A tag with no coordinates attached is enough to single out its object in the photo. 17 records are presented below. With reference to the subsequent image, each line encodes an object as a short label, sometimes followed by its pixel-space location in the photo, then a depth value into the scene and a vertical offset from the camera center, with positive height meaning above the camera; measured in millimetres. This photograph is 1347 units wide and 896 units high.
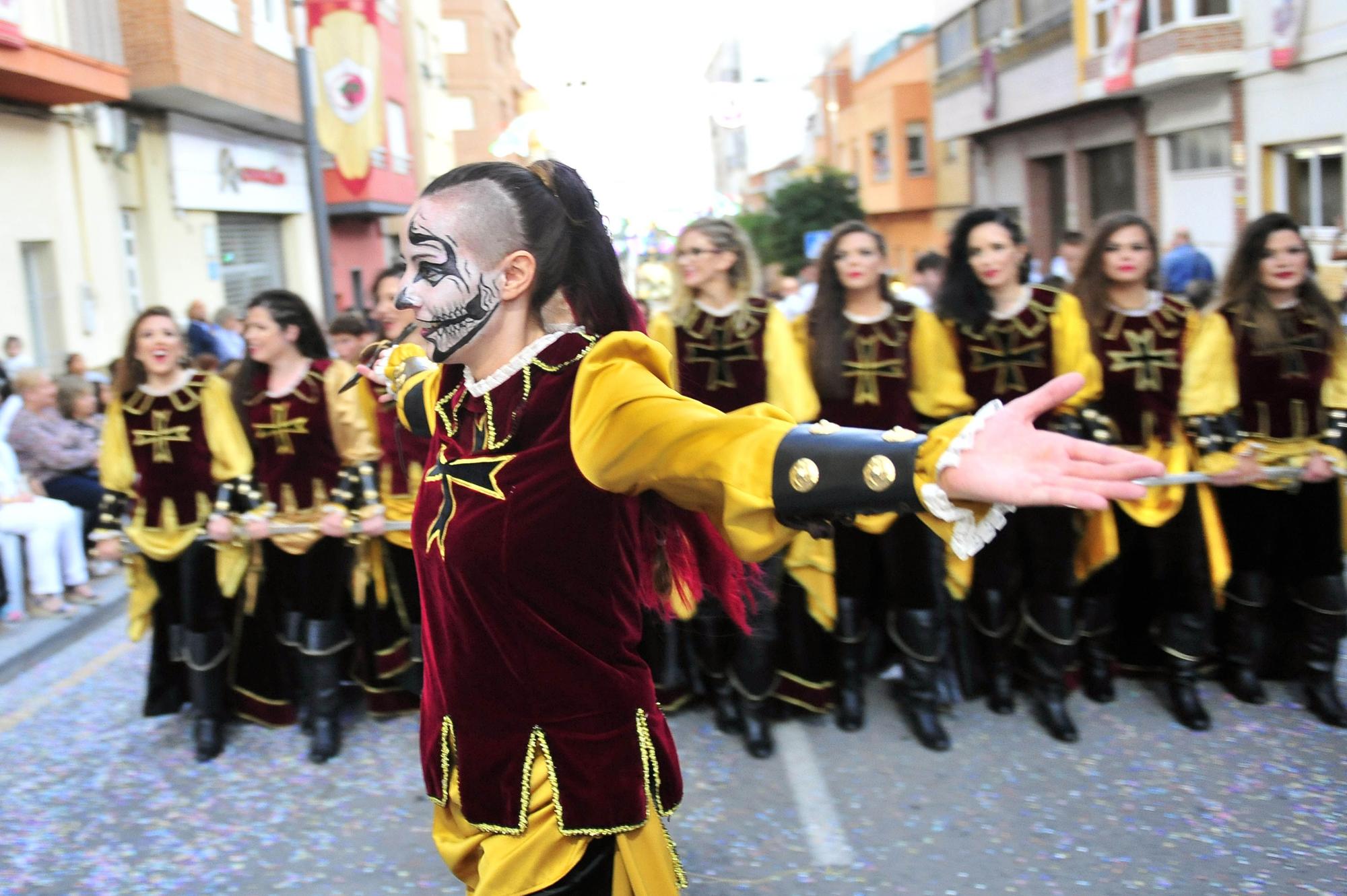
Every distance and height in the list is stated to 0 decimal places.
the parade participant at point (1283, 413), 5250 -622
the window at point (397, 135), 30750 +4727
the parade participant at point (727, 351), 5547 -206
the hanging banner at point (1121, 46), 20312 +3555
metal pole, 13836 +1942
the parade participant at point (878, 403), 5426 -481
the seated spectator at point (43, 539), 8188 -1150
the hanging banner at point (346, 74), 15867 +3166
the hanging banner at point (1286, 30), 16016 +2845
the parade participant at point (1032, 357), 5371 -325
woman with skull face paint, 2359 -424
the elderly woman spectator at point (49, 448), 8898 -613
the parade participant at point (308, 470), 5559 -576
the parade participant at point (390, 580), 5742 -1119
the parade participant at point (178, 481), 5453 -563
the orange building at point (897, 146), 37094 +4381
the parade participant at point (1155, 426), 5320 -643
